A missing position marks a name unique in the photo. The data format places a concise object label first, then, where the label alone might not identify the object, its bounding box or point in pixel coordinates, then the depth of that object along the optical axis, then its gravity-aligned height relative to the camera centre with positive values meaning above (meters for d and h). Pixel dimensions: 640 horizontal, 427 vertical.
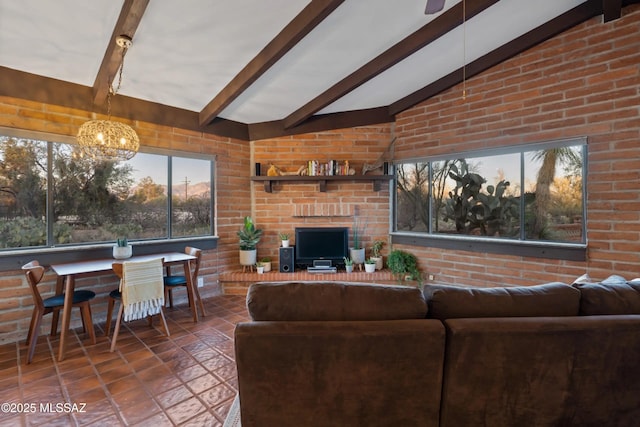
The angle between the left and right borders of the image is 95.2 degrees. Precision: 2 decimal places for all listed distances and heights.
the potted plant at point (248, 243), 4.25 -0.48
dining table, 2.47 -0.55
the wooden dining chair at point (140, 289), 2.62 -0.73
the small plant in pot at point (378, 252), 4.34 -0.64
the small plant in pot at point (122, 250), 3.09 -0.42
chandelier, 2.66 +0.67
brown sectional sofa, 1.35 -0.73
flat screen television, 4.36 -0.53
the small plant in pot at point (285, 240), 4.28 -0.44
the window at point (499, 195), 3.08 +0.18
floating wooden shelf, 4.25 +0.46
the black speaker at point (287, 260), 4.22 -0.72
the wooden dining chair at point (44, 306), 2.38 -0.83
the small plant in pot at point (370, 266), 4.20 -0.81
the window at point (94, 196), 2.84 +0.17
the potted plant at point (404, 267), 4.07 -0.80
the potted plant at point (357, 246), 4.31 -0.55
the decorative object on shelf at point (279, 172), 4.35 +0.58
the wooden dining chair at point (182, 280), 3.20 -0.78
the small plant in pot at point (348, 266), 4.24 -0.82
